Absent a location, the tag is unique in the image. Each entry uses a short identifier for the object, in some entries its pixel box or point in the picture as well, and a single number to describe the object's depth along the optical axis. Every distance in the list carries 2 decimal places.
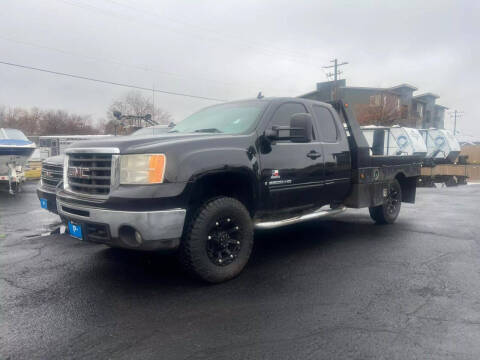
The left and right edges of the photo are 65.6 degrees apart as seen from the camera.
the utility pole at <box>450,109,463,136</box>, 75.05
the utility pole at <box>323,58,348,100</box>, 37.54
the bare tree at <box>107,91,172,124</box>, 49.66
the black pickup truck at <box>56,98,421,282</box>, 3.30
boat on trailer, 11.45
